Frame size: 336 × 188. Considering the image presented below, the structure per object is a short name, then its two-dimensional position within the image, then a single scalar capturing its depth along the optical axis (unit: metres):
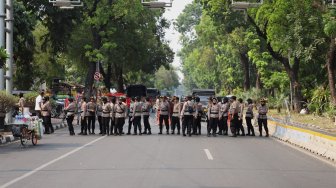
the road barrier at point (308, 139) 15.87
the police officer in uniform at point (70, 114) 23.98
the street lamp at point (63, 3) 21.25
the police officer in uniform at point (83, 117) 24.16
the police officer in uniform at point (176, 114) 24.79
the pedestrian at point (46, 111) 23.61
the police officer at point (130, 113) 24.91
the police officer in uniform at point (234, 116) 24.47
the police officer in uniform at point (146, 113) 24.86
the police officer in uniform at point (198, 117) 24.61
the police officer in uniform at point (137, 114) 24.67
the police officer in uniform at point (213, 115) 24.55
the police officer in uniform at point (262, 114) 24.03
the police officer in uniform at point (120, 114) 24.22
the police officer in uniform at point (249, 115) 24.81
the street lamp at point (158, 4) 19.52
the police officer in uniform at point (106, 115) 24.28
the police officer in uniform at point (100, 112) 24.75
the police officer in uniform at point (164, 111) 25.08
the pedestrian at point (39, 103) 24.45
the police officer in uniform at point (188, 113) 24.20
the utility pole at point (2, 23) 24.00
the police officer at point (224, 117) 24.83
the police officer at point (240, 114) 24.66
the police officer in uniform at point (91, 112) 24.31
